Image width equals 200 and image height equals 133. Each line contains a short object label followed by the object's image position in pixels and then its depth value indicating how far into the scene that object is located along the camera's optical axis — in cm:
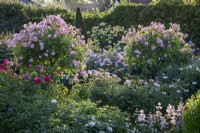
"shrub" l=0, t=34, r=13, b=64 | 1164
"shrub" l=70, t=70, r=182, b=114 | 687
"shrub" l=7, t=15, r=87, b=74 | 874
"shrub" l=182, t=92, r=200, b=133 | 462
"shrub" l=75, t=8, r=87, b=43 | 1556
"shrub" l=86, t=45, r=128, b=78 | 1007
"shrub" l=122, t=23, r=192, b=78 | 1003
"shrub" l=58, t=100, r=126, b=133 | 516
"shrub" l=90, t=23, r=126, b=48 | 1577
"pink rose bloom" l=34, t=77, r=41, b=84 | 670
